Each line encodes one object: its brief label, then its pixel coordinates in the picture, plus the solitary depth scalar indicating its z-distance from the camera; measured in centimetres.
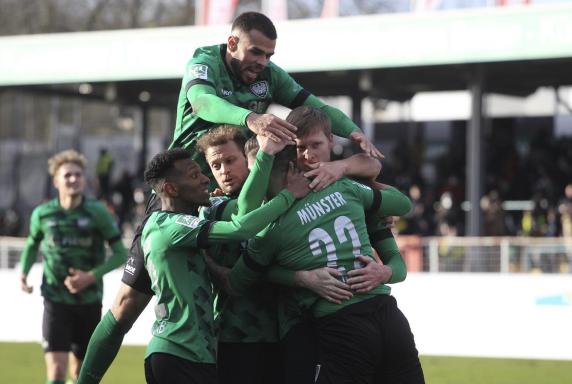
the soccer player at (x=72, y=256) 1803
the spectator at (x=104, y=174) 4764
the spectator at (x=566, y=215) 3634
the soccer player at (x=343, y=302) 1030
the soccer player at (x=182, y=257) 1052
